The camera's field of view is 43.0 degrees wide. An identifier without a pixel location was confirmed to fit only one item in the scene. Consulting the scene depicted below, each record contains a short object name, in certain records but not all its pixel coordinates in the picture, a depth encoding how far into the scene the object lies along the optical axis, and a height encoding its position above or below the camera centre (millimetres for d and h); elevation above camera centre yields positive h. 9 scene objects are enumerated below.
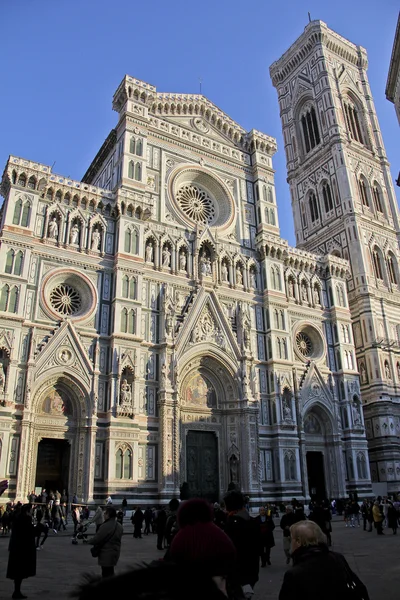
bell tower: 34750 +23538
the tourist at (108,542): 6031 -463
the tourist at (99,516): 13477 -371
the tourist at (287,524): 10680 -594
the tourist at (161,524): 13031 -592
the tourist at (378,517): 16828 -752
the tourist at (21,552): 6836 -608
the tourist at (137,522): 16812 -680
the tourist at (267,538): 9898 -782
